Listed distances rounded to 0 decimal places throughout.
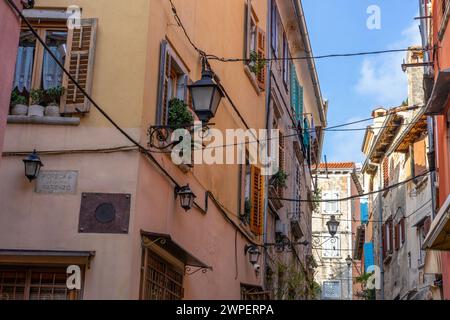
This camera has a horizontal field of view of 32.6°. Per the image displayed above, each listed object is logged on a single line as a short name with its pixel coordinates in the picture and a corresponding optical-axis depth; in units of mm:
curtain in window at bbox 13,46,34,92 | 10773
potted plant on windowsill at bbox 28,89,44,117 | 10453
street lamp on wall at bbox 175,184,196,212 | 11445
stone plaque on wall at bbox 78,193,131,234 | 9867
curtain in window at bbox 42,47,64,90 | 10758
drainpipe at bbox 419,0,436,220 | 16656
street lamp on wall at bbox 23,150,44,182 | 9945
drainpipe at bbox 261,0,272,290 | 18344
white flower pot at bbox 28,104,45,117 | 10438
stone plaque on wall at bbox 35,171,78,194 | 10086
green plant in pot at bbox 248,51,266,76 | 17469
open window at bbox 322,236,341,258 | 60438
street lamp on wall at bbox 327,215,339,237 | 22094
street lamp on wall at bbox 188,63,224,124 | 10172
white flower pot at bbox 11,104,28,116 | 10508
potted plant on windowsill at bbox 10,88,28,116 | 10523
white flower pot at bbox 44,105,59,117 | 10445
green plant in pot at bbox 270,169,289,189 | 19578
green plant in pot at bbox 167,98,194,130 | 11452
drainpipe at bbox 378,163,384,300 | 30573
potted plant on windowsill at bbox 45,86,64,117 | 10453
